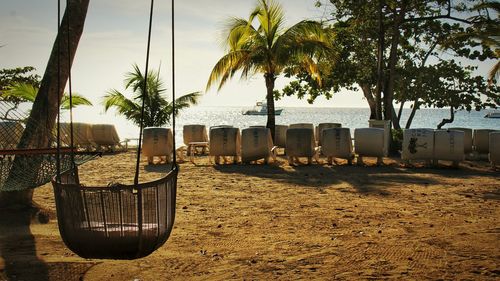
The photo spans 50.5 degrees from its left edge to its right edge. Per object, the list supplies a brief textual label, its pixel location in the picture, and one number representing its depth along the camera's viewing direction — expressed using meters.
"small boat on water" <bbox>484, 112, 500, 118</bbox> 133.89
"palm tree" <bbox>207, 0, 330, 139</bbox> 17.56
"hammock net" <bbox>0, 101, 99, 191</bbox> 6.36
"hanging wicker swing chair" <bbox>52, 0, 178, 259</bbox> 4.44
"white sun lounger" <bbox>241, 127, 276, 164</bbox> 14.80
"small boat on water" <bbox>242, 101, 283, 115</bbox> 164.09
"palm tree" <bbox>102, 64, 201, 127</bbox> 22.28
